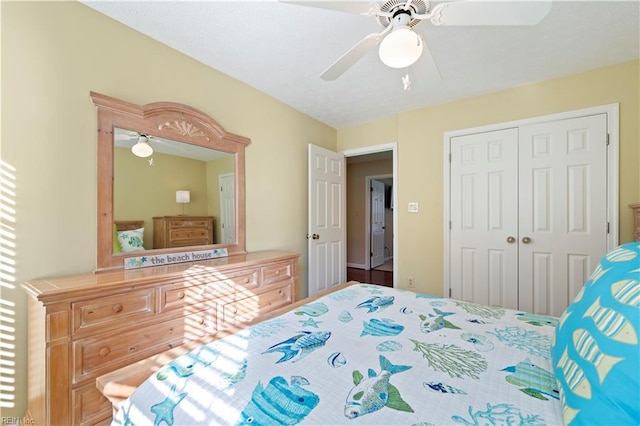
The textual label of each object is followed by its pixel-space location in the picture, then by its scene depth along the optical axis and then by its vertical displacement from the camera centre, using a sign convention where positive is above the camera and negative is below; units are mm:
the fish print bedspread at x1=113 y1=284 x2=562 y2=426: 673 -509
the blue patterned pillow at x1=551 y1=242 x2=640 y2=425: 506 -320
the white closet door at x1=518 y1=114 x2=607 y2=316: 2377 +34
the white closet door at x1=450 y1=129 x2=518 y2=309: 2746 -59
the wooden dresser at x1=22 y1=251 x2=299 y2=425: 1255 -625
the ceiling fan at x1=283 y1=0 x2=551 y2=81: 1159 +912
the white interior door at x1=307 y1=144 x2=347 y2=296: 3334 -94
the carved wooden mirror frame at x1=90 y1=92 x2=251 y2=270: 1716 +623
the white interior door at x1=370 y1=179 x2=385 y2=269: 6070 -267
